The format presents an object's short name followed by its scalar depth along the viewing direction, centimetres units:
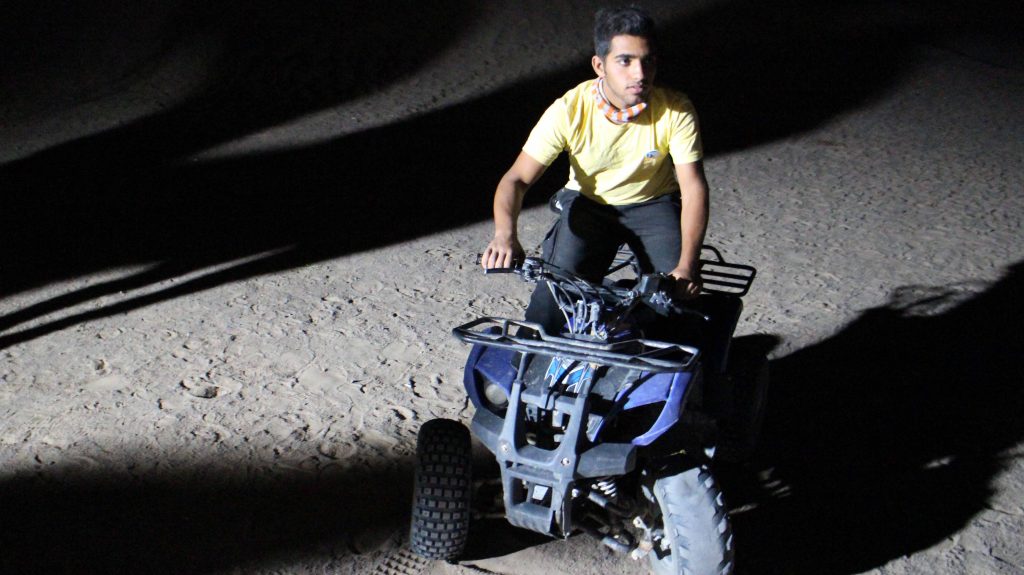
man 302
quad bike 263
